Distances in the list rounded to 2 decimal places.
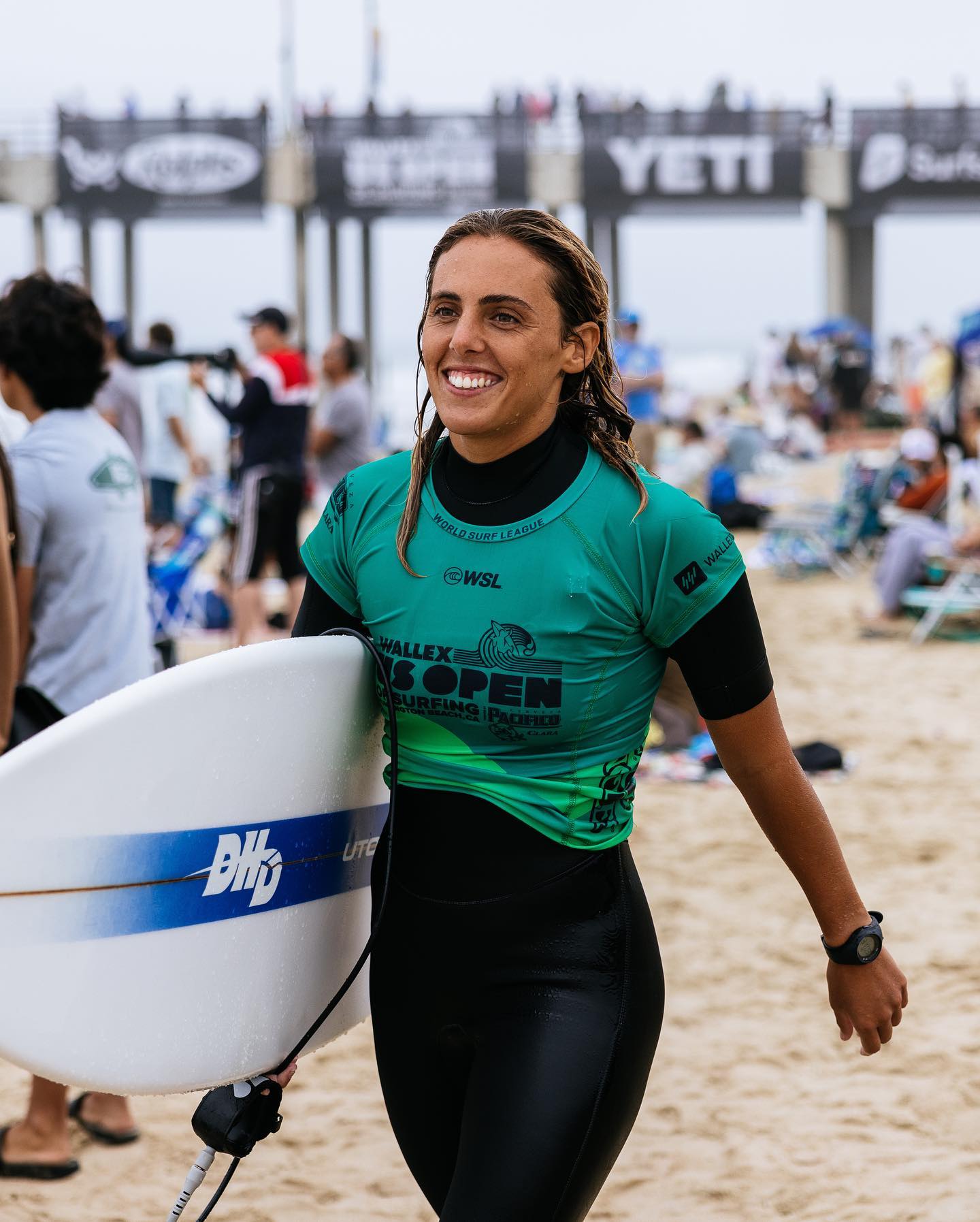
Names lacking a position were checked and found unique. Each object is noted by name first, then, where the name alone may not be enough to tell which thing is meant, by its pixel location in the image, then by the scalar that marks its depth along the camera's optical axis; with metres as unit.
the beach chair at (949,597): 9.66
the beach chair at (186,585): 8.80
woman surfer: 1.79
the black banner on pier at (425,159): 25.30
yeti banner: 25.00
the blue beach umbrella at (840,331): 25.26
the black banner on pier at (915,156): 25.20
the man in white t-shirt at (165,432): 9.51
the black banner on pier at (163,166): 25.72
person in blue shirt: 10.54
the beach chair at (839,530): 12.50
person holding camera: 7.68
